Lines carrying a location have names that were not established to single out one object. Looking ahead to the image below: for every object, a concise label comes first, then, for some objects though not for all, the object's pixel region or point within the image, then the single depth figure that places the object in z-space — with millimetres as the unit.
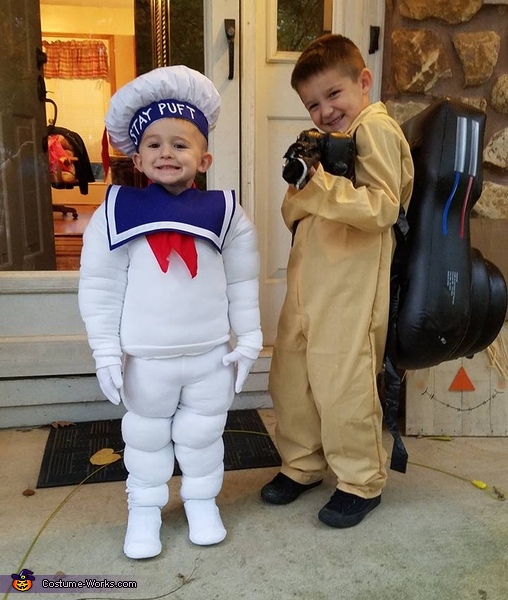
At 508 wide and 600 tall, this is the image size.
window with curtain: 3100
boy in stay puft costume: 1466
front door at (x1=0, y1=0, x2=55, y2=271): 2703
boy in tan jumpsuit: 1533
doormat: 2029
